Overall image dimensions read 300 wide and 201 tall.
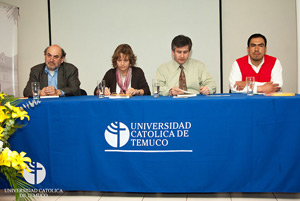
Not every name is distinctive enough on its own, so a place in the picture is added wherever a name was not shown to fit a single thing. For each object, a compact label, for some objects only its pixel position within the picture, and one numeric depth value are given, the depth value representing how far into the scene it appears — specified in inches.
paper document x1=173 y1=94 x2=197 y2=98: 113.1
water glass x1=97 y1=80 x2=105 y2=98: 120.3
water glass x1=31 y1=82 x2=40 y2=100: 117.8
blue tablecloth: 104.0
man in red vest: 141.7
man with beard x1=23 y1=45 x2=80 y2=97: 139.5
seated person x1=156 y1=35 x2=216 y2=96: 139.6
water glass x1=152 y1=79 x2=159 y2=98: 116.6
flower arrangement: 77.1
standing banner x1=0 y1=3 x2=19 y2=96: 189.6
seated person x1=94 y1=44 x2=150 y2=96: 143.3
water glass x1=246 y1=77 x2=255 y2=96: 117.0
